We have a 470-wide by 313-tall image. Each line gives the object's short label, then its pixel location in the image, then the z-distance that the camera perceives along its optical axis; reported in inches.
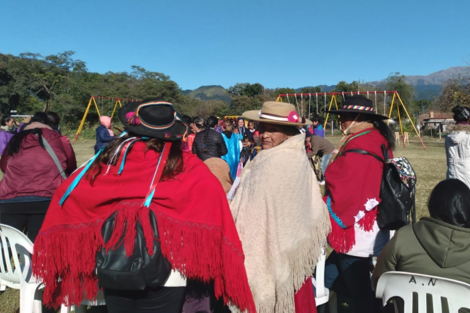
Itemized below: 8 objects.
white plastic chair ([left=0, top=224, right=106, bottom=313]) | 111.1
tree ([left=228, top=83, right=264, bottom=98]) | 3029.0
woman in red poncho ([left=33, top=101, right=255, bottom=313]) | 73.8
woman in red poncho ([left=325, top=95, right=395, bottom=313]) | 103.6
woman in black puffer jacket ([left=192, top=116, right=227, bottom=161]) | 284.4
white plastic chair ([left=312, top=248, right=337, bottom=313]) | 113.9
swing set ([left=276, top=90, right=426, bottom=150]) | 703.1
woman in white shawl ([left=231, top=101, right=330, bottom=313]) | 84.1
